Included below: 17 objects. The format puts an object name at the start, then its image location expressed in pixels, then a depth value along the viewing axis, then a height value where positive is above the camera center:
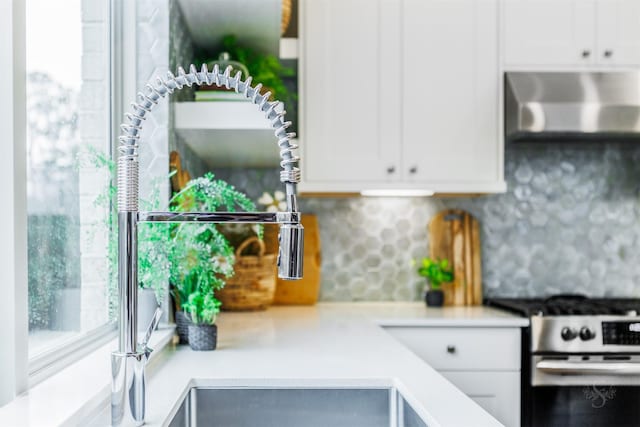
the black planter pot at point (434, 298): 2.79 -0.42
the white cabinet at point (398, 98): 2.59 +0.44
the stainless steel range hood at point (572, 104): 2.53 +0.41
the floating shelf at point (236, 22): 2.06 +0.66
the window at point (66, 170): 1.25 +0.08
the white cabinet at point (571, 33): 2.65 +0.73
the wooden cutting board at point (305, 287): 2.81 -0.38
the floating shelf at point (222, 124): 2.10 +0.27
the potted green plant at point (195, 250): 1.55 -0.12
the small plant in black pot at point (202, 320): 1.69 -0.32
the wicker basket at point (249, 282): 2.48 -0.32
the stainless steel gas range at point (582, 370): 2.32 -0.62
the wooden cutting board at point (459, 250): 2.87 -0.22
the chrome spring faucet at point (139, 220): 0.97 -0.03
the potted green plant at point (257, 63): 2.37 +0.56
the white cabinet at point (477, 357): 2.40 -0.60
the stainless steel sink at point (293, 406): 1.38 -0.45
